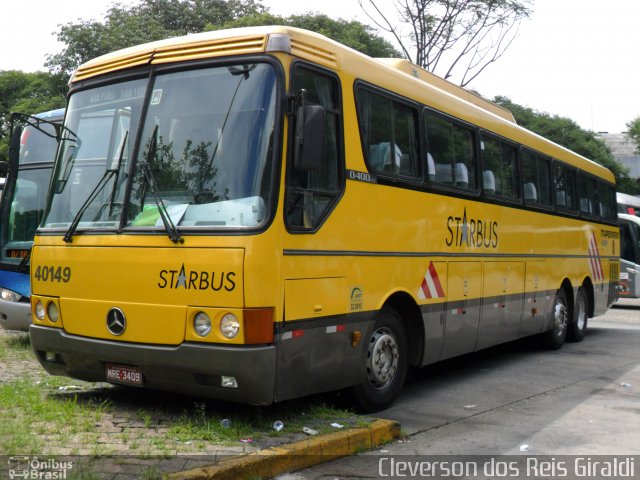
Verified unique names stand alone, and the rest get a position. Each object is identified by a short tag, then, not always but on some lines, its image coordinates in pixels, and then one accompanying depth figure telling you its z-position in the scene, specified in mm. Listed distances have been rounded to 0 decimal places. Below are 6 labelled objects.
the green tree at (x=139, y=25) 33656
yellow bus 5914
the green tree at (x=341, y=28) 31906
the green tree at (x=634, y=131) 49594
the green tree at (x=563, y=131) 42375
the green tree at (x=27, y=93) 34406
